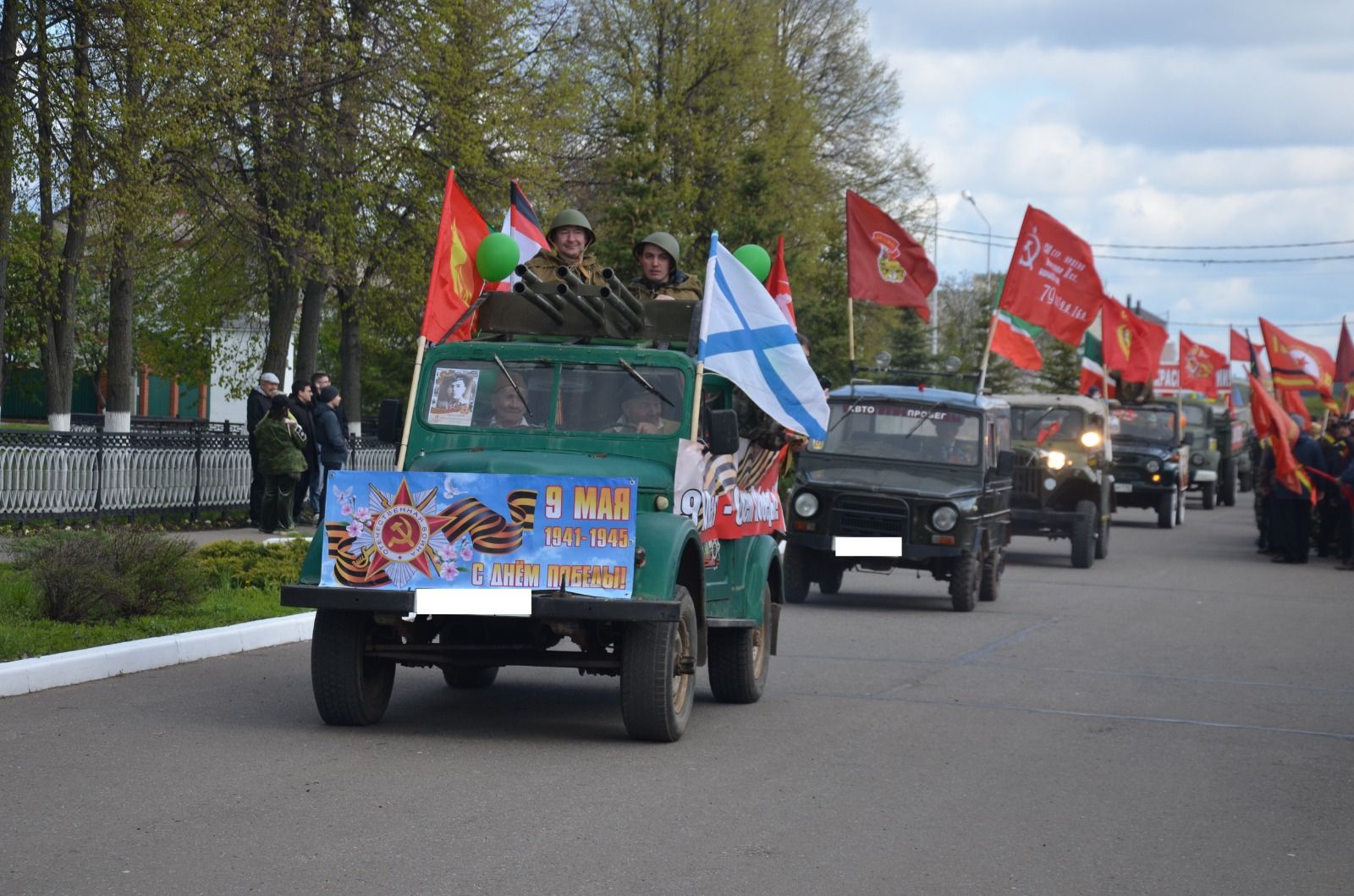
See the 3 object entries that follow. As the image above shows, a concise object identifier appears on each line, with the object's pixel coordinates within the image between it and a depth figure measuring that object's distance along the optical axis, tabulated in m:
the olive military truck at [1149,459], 32.16
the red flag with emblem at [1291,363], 29.61
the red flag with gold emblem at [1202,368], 48.28
